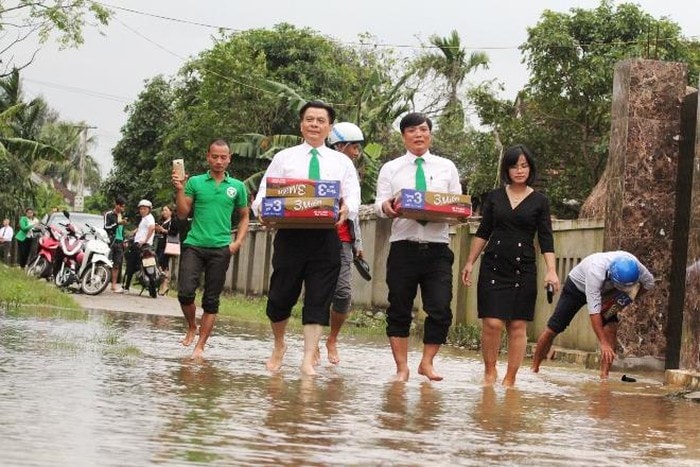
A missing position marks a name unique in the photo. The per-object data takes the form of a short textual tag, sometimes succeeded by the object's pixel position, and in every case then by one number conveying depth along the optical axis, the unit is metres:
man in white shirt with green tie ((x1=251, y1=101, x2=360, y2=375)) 9.02
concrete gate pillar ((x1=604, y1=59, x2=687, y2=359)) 12.84
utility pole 74.19
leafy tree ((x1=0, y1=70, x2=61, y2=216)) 38.84
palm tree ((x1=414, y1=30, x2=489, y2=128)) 38.50
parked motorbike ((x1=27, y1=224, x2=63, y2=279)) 26.61
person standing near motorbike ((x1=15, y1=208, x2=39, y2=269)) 33.47
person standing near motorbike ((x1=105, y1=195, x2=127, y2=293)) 24.38
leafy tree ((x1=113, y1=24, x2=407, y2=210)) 33.72
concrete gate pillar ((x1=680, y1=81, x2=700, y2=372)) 10.36
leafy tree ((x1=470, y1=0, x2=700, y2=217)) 34.06
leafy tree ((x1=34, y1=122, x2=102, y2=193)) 79.69
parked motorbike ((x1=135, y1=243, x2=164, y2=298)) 23.16
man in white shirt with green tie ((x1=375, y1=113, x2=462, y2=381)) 9.27
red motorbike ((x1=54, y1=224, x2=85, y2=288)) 22.77
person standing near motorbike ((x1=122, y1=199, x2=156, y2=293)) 23.59
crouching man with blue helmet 10.91
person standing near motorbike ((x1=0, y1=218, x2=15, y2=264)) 38.88
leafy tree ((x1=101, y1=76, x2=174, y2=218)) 60.34
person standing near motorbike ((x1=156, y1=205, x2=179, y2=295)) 25.67
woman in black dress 9.28
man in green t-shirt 10.31
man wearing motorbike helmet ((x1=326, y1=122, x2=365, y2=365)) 10.33
